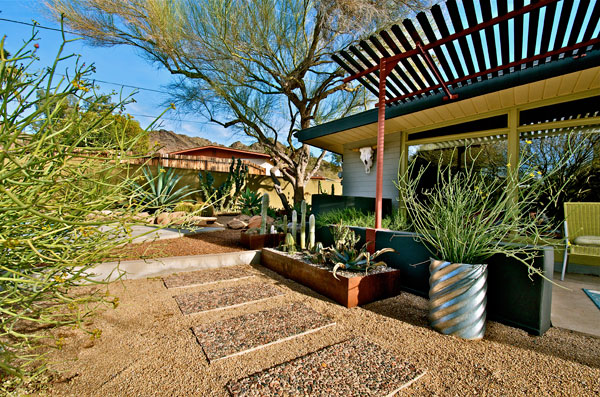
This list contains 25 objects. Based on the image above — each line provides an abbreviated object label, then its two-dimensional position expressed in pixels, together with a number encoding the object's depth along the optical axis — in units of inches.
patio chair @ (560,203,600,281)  123.2
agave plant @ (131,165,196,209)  311.9
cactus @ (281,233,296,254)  149.4
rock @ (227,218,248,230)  251.8
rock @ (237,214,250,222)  271.0
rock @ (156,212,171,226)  253.2
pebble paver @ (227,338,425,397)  54.5
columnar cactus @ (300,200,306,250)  156.5
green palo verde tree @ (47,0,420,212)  260.2
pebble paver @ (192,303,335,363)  70.2
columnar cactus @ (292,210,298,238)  163.4
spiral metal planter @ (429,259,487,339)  78.4
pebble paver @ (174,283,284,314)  95.7
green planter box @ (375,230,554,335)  80.7
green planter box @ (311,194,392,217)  185.3
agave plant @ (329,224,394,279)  110.3
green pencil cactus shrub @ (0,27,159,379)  29.9
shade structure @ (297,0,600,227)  97.9
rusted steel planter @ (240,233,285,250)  171.6
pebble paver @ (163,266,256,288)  120.2
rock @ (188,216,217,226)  259.2
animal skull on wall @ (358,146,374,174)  235.3
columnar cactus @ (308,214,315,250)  150.0
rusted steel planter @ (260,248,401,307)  100.3
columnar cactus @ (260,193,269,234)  175.7
